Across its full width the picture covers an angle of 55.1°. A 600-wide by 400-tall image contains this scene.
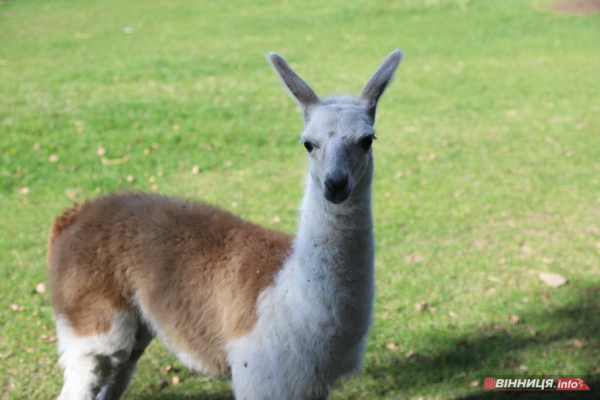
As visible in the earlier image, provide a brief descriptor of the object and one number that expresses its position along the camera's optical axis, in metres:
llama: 2.64
